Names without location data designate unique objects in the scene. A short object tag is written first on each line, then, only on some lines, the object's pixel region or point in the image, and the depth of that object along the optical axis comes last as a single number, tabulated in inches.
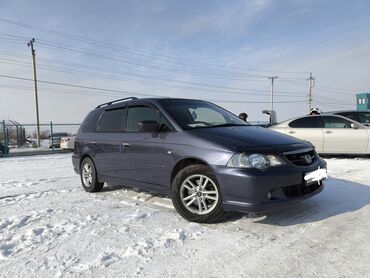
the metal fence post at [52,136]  888.3
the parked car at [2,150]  759.1
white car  421.1
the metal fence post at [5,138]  810.2
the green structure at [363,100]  1323.6
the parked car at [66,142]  763.2
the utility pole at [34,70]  1389.0
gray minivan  158.6
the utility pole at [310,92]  2544.3
